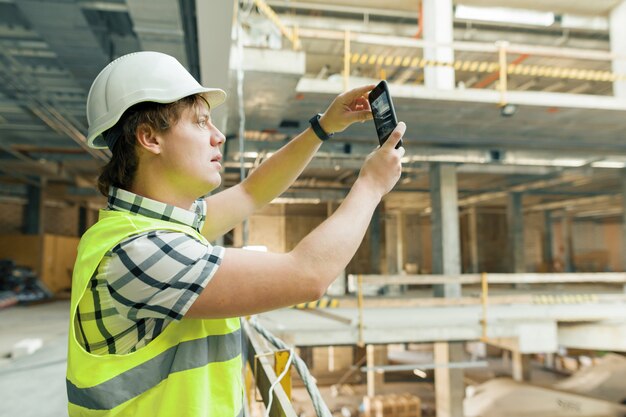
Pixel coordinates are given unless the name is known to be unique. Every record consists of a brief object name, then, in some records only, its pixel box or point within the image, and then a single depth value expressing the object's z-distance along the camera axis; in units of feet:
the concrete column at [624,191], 51.72
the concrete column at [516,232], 68.59
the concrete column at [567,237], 106.32
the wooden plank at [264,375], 6.31
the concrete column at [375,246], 66.95
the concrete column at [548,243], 85.35
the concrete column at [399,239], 78.28
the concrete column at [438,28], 36.99
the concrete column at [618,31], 41.50
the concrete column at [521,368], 56.34
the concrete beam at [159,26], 15.72
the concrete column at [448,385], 41.63
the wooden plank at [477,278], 32.86
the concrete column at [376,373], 57.00
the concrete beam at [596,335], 31.73
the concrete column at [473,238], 92.61
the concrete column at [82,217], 77.56
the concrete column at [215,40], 14.11
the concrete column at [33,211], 61.05
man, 3.62
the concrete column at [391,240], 79.66
